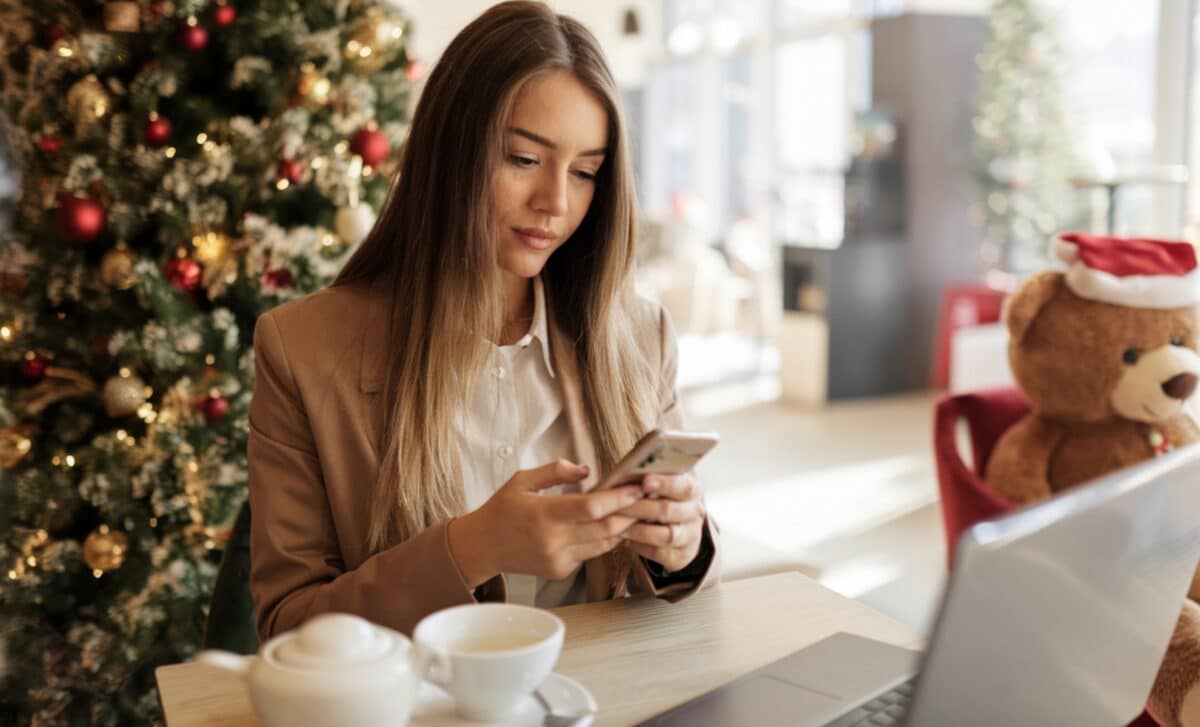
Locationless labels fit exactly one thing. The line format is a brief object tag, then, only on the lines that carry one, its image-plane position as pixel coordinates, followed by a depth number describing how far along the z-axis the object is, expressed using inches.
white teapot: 31.0
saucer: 37.6
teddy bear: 96.3
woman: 52.6
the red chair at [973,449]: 93.9
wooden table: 41.1
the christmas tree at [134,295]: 97.3
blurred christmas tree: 248.2
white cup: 34.7
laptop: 28.5
